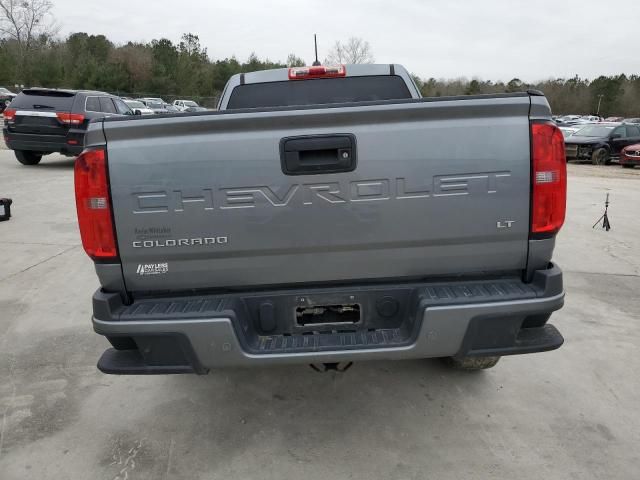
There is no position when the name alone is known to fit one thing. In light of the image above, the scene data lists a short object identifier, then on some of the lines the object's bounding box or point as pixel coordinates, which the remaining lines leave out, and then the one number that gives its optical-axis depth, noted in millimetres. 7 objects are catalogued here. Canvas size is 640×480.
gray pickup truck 2232
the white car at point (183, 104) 43869
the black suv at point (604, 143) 18766
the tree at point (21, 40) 44644
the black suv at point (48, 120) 11477
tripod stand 7379
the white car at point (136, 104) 29884
